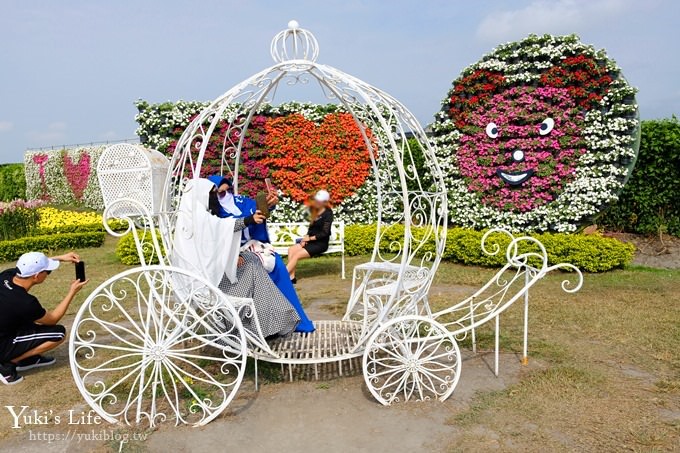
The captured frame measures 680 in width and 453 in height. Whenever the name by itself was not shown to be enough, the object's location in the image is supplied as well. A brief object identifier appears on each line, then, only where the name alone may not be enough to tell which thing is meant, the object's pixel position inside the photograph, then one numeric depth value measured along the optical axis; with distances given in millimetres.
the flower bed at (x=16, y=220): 11406
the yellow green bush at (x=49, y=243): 10133
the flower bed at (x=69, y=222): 12098
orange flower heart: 10672
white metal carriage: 3207
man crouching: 3842
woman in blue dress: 3945
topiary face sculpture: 8359
